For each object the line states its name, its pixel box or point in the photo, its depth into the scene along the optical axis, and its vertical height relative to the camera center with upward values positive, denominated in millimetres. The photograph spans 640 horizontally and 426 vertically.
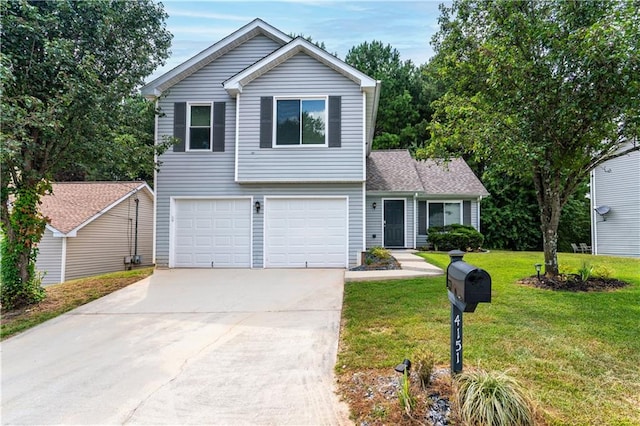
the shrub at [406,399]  2803 -1357
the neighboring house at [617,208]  14633 +1045
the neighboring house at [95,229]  14125 -22
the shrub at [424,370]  3141 -1225
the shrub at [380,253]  10188 -665
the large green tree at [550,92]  6176 +2651
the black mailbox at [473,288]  2520 -401
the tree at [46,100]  6516 +2484
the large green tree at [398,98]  27109 +10458
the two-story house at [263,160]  10242 +2029
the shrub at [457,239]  14992 -341
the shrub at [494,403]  2518 -1244
